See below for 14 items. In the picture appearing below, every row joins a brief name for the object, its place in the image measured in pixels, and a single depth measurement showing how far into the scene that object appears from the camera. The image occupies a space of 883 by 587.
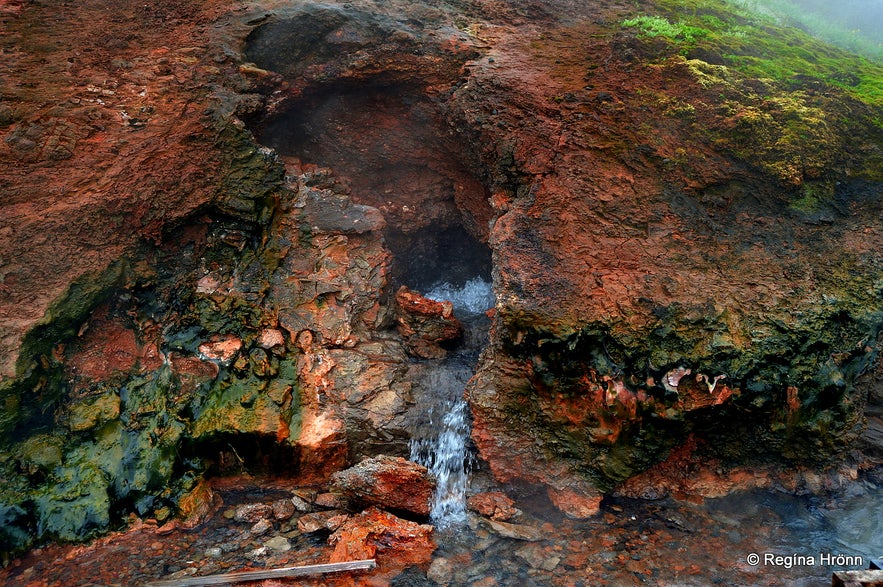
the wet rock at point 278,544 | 5.04
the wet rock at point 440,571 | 4.67
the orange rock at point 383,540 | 4.86
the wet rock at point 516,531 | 5.18
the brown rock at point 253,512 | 5.46
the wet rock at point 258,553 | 4.93
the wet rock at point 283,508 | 5.48
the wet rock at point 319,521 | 5.26
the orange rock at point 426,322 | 6.88
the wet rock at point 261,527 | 5.27
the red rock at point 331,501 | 5.57
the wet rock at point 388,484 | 5.30
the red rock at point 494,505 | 5.44
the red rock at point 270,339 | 6.26
